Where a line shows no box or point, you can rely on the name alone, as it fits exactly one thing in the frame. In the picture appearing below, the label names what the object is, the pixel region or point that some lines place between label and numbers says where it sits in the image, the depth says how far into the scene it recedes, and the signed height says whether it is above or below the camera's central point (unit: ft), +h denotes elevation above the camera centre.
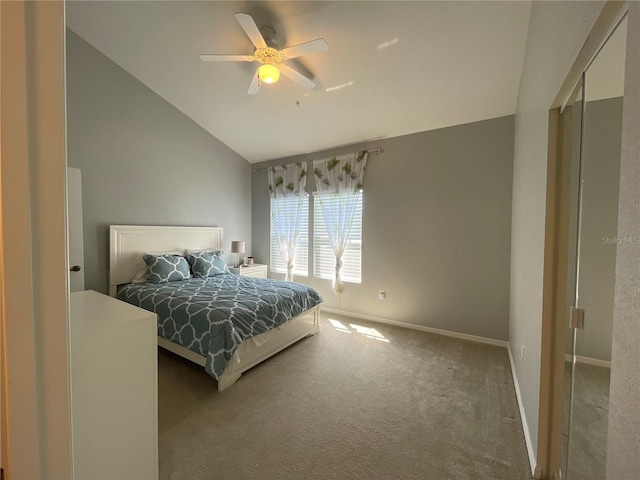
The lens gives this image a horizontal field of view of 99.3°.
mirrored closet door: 2.80 -0.27
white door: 9.50 +0.07
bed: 7.25 -2.32
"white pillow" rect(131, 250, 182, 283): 11.23 -1.68
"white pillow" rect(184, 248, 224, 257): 12.98 -0.96
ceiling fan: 6.34 +4.63
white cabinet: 3.37 -2.17
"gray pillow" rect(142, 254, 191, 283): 10.87 -1.52
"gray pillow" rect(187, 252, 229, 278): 12.22 -1.49
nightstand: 14.35 -2.08
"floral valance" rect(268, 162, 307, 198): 14.55 +2.92
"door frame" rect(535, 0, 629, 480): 4.44 -0.94
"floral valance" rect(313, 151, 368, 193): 12.68 +2.95
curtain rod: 12.26 +3.75
